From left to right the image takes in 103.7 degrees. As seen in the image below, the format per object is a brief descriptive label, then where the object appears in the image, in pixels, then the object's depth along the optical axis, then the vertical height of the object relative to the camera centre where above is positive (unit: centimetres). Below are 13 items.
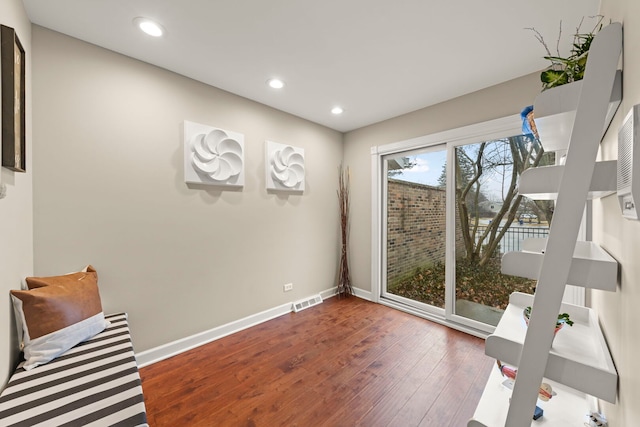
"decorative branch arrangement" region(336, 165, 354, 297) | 392 -35
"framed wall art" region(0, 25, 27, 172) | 122 +59
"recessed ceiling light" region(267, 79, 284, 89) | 248 +129
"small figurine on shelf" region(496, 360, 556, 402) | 112 -80
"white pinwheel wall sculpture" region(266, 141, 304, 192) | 303 +56
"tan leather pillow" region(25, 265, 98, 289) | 155 -44
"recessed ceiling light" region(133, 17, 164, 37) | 173 +132
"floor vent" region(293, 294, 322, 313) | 328 -123
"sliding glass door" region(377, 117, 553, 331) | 249 -12
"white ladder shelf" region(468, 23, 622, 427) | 65 -10
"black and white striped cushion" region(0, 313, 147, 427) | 104 -84
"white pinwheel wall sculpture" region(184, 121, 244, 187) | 239 +57
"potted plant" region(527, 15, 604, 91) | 87 +51
